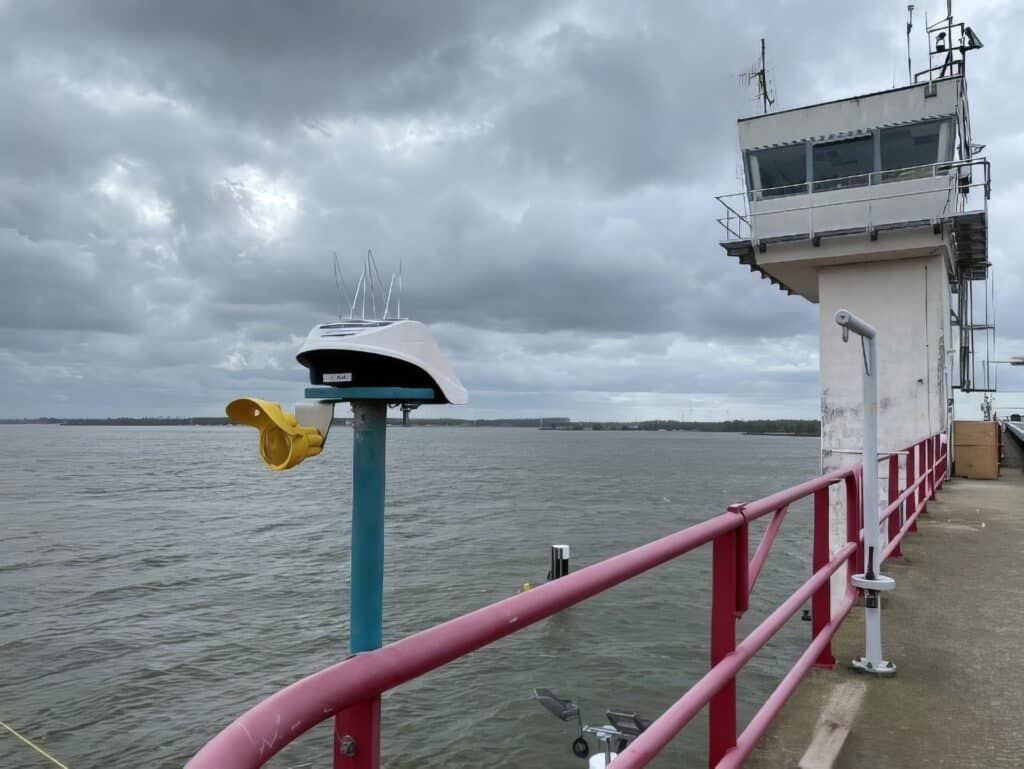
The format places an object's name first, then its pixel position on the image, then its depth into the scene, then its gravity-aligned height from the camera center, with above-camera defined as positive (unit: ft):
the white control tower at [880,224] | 47.85 +13.14
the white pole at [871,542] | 14.98 -2.58
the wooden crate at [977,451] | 55.98 -2.27
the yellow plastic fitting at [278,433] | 9.83 -0.27
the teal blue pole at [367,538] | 9.37 -1.57
